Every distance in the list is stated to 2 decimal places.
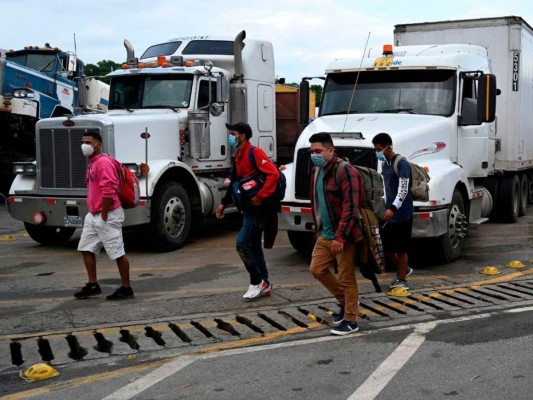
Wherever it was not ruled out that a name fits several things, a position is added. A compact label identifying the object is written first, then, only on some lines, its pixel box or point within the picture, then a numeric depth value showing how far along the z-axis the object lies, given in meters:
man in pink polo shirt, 7.64
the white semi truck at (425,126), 9.36
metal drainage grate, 6.13
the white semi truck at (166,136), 10.80
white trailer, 13.45
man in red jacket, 7.59
